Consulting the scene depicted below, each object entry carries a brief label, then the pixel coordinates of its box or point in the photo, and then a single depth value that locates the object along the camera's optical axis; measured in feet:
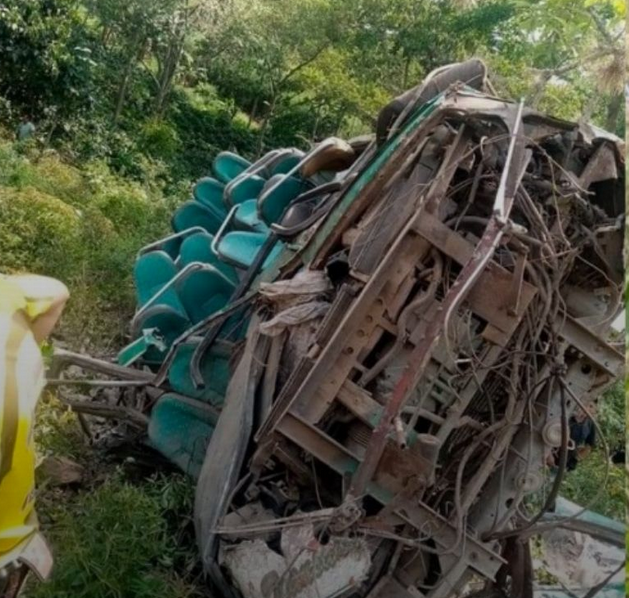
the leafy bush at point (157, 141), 44.04
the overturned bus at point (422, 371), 10.80
